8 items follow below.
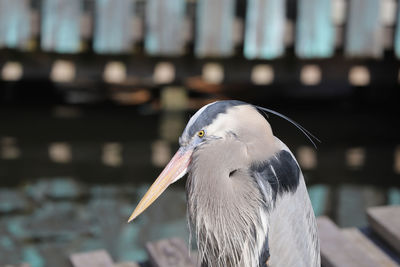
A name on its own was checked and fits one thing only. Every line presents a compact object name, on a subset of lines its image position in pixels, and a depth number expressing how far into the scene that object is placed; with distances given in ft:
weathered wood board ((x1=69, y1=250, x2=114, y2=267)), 15.61
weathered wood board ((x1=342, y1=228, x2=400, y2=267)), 15.65
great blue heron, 10.44
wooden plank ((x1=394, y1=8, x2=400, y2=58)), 29.45
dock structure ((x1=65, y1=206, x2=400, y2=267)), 15.26
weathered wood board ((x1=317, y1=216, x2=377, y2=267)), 14.98
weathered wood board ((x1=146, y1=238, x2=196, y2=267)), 15.60
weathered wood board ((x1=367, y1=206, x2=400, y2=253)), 15.80
